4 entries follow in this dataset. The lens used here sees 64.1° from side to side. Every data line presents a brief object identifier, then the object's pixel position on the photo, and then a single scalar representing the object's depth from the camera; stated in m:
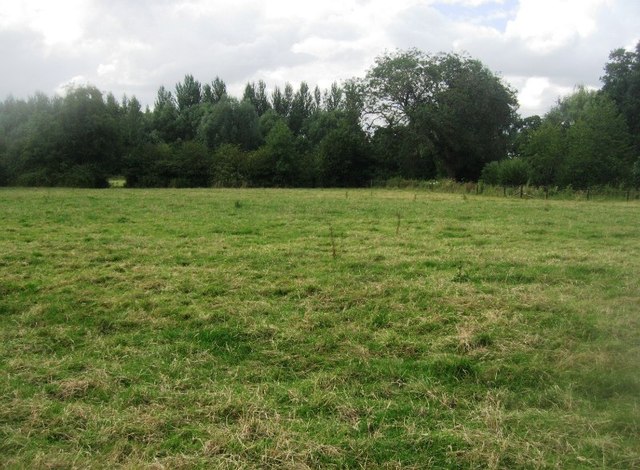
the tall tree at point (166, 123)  77.75
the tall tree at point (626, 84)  47.28
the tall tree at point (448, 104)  45.69
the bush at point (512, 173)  38.16
